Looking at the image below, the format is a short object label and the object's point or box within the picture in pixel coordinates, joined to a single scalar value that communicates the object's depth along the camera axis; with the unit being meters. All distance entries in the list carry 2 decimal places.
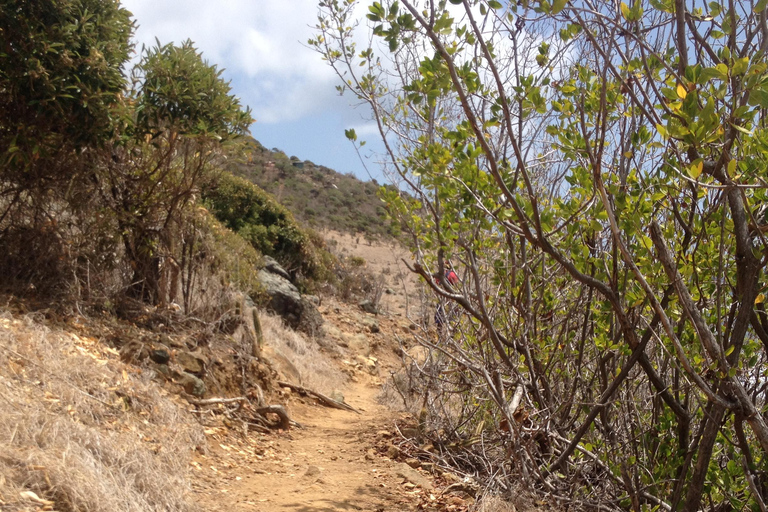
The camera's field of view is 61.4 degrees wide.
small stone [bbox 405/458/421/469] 5.54
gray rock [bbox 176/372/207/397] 6.05
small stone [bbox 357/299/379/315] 17.25
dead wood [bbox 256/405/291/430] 6.81
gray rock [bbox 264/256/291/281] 13.71
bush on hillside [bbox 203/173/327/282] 15.07
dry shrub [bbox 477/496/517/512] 4.00
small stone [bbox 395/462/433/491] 5.08
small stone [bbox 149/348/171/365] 6.01
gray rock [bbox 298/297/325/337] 12.52
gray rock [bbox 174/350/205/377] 6.28
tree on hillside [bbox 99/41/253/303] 6.43
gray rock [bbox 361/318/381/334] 15.51
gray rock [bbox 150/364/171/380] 5.87
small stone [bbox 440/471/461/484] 5.17
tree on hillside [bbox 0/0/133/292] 5.61
